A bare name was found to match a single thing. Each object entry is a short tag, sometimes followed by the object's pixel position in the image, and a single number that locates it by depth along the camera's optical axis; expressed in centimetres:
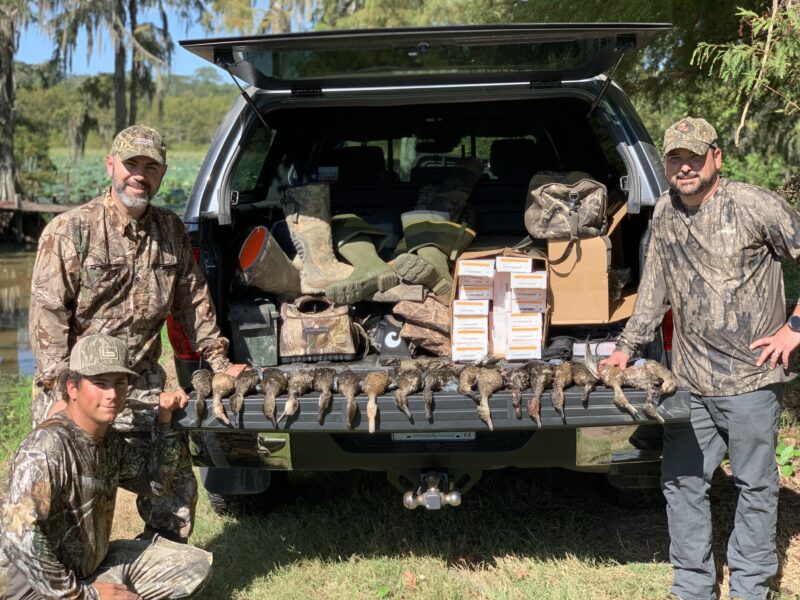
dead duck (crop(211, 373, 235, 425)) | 378
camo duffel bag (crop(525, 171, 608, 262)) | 462
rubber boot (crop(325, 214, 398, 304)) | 478
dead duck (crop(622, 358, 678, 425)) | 370
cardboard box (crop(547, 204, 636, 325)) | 452
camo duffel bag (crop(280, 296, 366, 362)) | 452
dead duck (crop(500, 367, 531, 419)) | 370
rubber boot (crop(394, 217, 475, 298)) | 486
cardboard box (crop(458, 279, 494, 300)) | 452
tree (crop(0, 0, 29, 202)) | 2725
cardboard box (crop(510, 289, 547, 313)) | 445
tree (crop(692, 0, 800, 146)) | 493
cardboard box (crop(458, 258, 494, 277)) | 445
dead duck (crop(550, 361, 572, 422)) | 369
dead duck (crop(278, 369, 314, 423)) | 374
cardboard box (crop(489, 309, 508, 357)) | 448
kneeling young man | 347
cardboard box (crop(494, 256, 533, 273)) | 443
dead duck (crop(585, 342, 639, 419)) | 369
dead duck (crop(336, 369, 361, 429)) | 372
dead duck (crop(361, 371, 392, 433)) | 371
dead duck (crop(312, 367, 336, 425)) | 374
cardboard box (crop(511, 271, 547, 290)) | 440
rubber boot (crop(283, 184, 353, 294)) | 491
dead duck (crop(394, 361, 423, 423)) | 372
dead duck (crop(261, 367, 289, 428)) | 375
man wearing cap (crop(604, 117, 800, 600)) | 380
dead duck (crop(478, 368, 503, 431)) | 368
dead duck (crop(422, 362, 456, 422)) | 371
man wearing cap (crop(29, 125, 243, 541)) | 388
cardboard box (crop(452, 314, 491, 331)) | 450
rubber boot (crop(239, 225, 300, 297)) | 459
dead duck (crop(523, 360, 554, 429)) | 368
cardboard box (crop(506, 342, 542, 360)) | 442
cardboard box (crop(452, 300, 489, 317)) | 450
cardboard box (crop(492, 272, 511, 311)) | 452
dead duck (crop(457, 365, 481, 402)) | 376
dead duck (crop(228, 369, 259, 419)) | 377
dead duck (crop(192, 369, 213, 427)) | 381
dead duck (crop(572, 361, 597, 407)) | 372
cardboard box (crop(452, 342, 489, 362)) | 447
